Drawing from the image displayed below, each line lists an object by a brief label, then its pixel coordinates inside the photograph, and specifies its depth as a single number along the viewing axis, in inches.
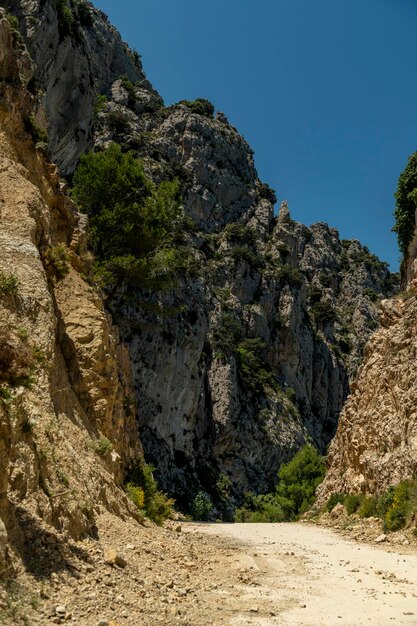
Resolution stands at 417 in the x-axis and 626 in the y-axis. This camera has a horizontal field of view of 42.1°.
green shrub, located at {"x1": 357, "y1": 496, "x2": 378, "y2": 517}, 711.2
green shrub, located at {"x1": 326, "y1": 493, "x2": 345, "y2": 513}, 866.0
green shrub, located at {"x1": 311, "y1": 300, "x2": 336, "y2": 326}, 3125.0
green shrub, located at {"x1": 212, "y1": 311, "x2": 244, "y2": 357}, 2324.1
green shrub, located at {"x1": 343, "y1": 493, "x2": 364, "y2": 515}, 792.9
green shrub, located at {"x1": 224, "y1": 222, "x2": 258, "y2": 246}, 2749.5
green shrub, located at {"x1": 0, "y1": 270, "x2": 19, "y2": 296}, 392.5
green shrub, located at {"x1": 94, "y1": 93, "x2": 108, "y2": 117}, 2405.3
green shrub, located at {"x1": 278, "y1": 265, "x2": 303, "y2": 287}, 2817.4
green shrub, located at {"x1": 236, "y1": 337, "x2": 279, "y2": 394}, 2464.3
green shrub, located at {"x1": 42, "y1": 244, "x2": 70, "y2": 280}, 587.0
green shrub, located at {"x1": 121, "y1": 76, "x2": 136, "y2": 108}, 2844.5
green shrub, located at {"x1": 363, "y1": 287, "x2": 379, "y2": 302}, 3455.7
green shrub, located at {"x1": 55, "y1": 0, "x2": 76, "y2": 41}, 1467.8
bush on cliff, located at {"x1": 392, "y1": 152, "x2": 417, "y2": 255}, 1251.8
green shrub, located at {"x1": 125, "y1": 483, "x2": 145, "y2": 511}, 594.9
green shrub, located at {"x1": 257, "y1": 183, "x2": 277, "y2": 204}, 3275.1
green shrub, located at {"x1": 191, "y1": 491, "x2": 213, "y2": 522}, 1482.5
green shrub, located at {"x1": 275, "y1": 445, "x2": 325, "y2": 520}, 1439.5
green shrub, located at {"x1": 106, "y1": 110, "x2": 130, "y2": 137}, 2378.2
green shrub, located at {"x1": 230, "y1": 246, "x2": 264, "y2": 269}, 2677.2
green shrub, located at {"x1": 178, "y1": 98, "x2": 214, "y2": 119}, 3085.6
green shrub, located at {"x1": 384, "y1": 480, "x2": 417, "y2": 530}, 591.8
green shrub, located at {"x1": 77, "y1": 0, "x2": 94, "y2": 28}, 2310.5
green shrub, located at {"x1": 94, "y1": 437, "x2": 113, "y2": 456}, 482.5
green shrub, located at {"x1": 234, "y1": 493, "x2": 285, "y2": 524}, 1441.9
